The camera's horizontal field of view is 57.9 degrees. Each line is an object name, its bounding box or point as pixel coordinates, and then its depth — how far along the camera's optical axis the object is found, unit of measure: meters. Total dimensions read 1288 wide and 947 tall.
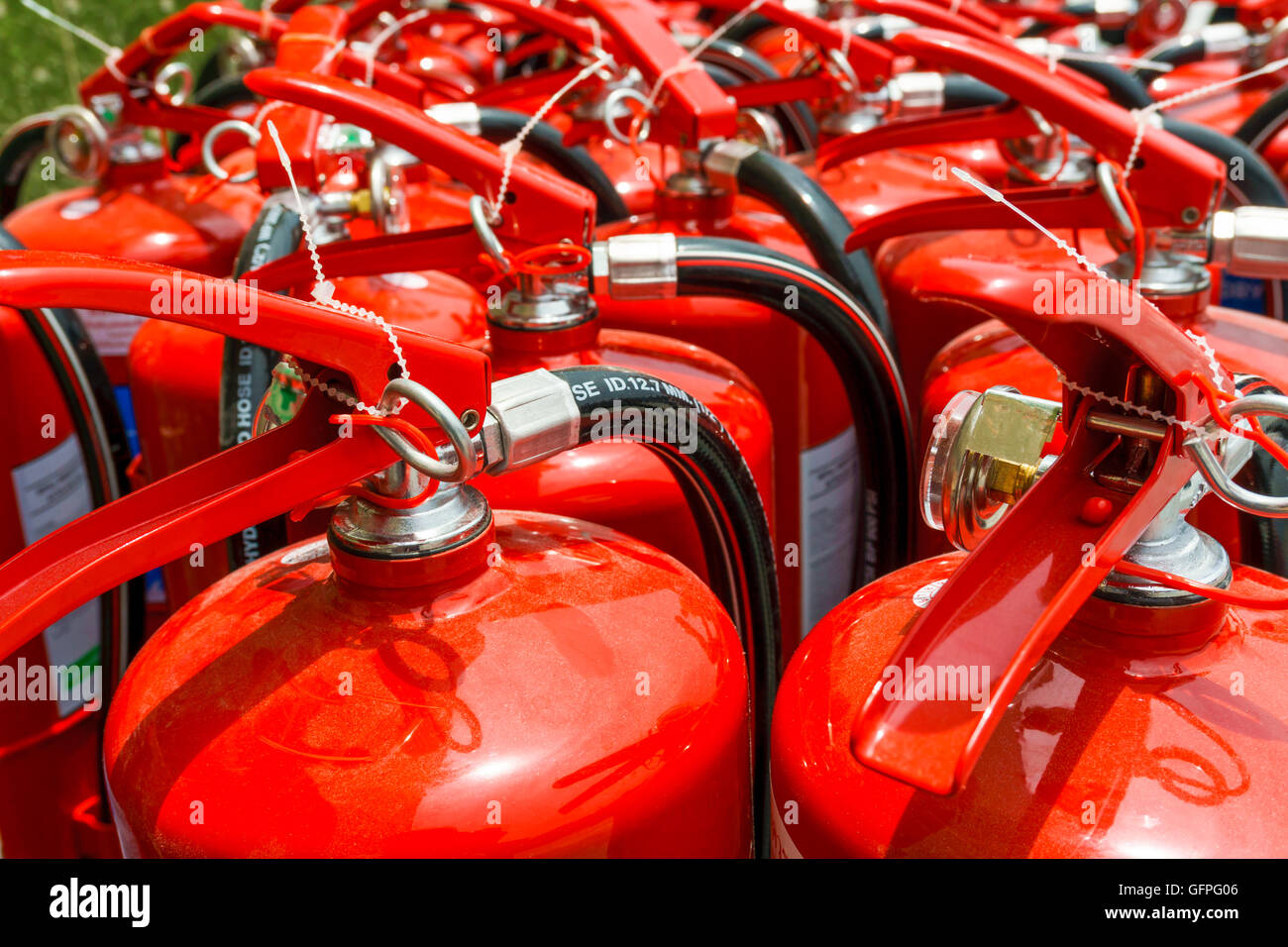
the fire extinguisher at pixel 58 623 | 0.91
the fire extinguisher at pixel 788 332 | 0.85
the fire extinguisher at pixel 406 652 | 0.42
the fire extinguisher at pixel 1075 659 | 0.38
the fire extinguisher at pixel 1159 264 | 0.72
